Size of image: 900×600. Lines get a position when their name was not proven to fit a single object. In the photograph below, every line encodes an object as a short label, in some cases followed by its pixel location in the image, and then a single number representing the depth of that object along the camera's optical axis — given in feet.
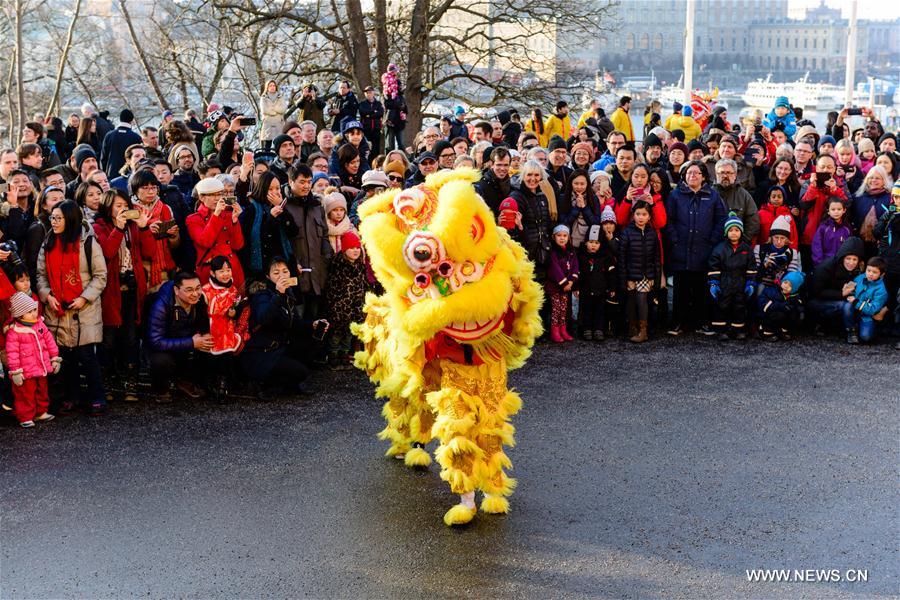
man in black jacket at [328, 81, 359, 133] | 51.90
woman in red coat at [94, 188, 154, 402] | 27.12
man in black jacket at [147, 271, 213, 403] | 26.91
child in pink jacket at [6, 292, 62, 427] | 24.82
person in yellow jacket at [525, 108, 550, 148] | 56.18
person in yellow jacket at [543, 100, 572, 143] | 55.88
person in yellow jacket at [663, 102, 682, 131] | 53.31
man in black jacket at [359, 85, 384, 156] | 52.44
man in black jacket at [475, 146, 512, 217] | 32.24
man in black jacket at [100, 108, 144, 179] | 41.70
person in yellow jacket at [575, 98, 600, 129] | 54.52
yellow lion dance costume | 19.11
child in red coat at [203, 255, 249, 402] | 27.17
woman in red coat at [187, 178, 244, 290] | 28.17
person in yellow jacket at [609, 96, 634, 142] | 55.57
